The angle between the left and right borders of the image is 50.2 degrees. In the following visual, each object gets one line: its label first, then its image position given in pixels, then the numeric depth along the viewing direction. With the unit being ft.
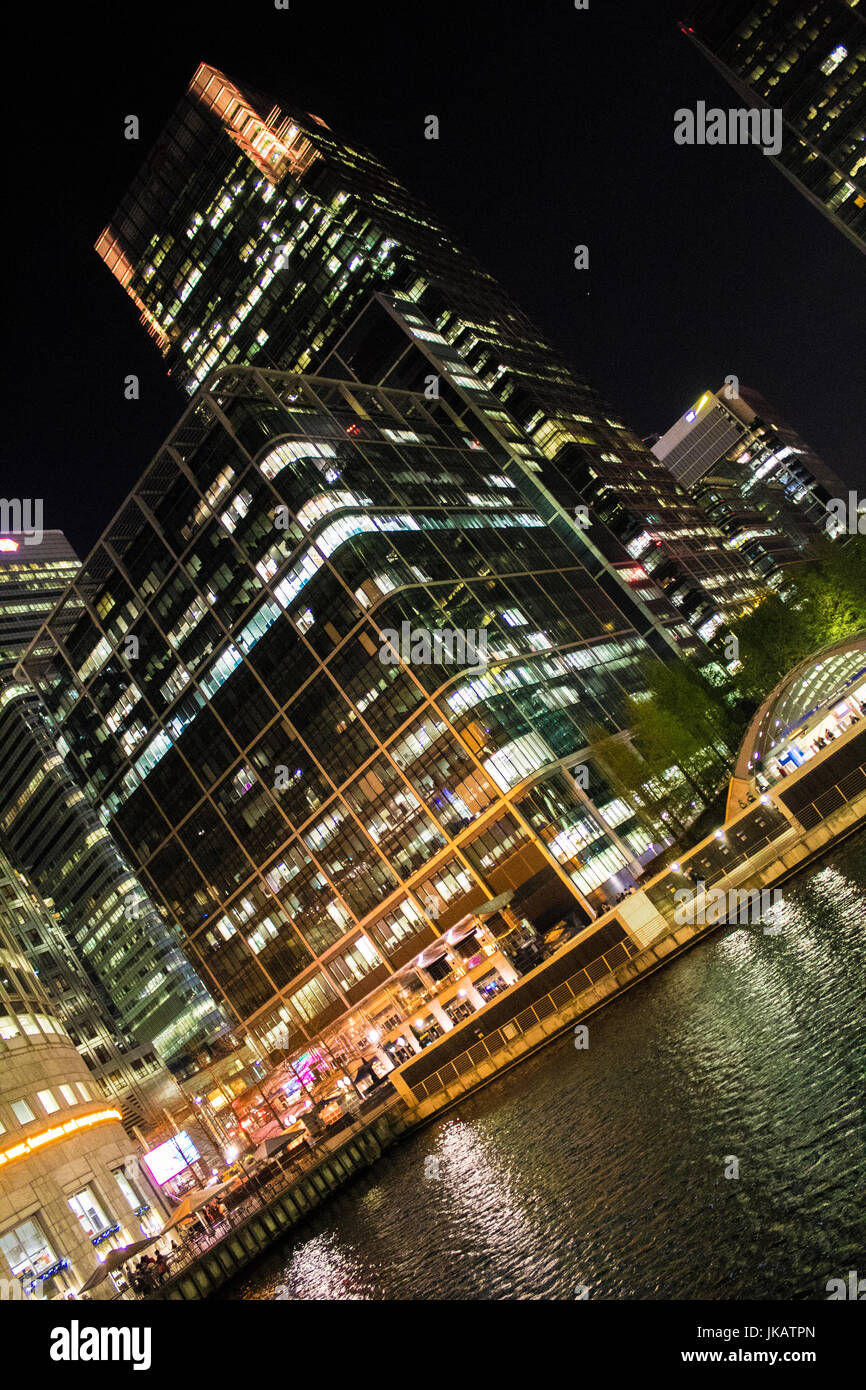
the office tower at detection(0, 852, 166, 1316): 171.73
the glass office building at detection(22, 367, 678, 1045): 299.38
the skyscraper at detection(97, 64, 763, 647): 487.20
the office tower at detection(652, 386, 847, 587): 616.39
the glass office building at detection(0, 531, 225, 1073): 404.57
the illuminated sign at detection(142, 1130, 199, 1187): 243.81
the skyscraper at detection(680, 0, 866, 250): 442.91
